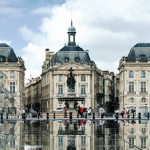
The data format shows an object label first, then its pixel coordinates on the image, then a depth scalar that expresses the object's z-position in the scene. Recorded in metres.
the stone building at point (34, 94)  120.29
